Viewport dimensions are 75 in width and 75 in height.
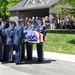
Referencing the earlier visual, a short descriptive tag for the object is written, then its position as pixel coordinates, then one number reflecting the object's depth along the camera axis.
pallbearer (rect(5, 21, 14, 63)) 14.25
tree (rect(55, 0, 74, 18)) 24.83
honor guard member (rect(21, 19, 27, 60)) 14.19
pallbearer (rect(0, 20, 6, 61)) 14.58
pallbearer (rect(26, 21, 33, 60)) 15.32
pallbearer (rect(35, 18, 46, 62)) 14.35
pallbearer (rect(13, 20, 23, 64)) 13.83
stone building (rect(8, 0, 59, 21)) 44.49
